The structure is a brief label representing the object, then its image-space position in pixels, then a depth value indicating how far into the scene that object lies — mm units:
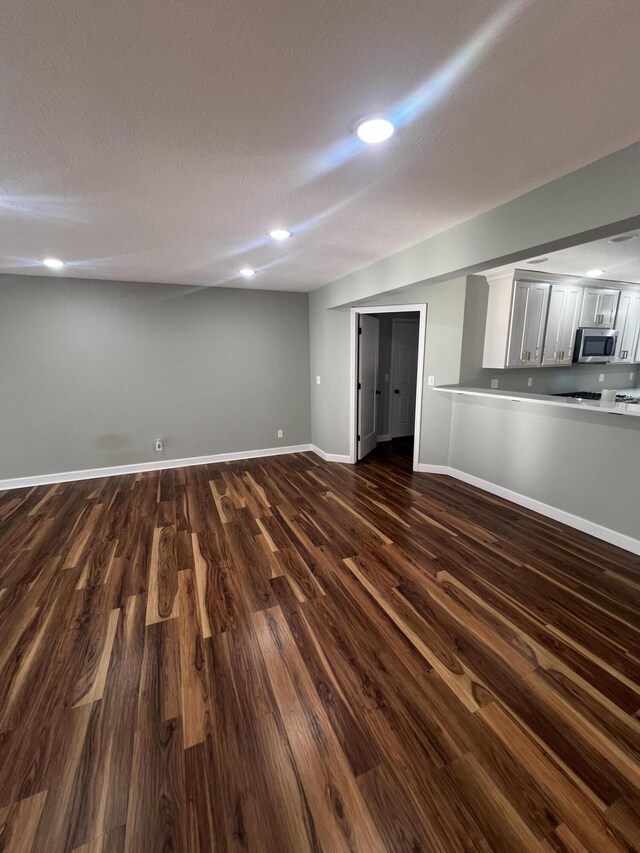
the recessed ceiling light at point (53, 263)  3209
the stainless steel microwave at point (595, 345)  4652
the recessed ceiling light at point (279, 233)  2446
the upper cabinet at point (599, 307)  4687
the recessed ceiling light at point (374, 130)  1305
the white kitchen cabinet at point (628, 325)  5074
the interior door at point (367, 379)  4711
